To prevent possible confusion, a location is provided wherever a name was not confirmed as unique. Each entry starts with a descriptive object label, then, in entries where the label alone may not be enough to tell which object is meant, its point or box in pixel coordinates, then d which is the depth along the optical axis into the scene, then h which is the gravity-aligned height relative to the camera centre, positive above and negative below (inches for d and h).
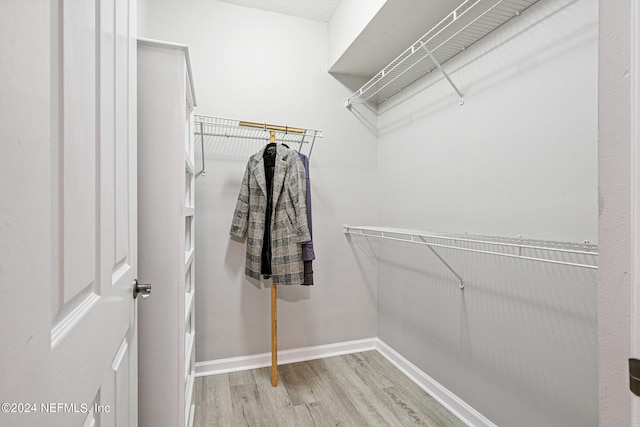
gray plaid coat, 71.6 -0.7
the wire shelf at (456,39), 51.8 +34.9
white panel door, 11.4 +0.0
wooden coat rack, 74.4 -25.5
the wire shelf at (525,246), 41.0 -6.4
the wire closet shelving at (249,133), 75.2 +21.5
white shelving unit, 40.8 -1.8
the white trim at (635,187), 18.8 +1.5
